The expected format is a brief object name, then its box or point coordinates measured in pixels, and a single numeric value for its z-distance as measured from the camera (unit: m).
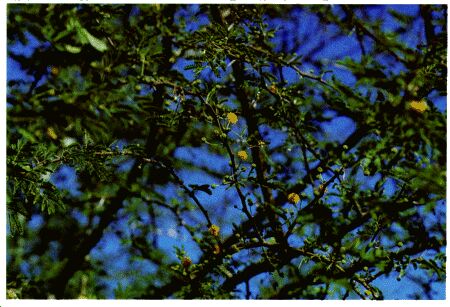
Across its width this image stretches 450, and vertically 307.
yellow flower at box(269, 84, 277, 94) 2.75
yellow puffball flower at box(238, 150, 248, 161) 2.62
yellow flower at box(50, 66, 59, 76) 2.21
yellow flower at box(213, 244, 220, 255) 2.65
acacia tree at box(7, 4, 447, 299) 1.81
